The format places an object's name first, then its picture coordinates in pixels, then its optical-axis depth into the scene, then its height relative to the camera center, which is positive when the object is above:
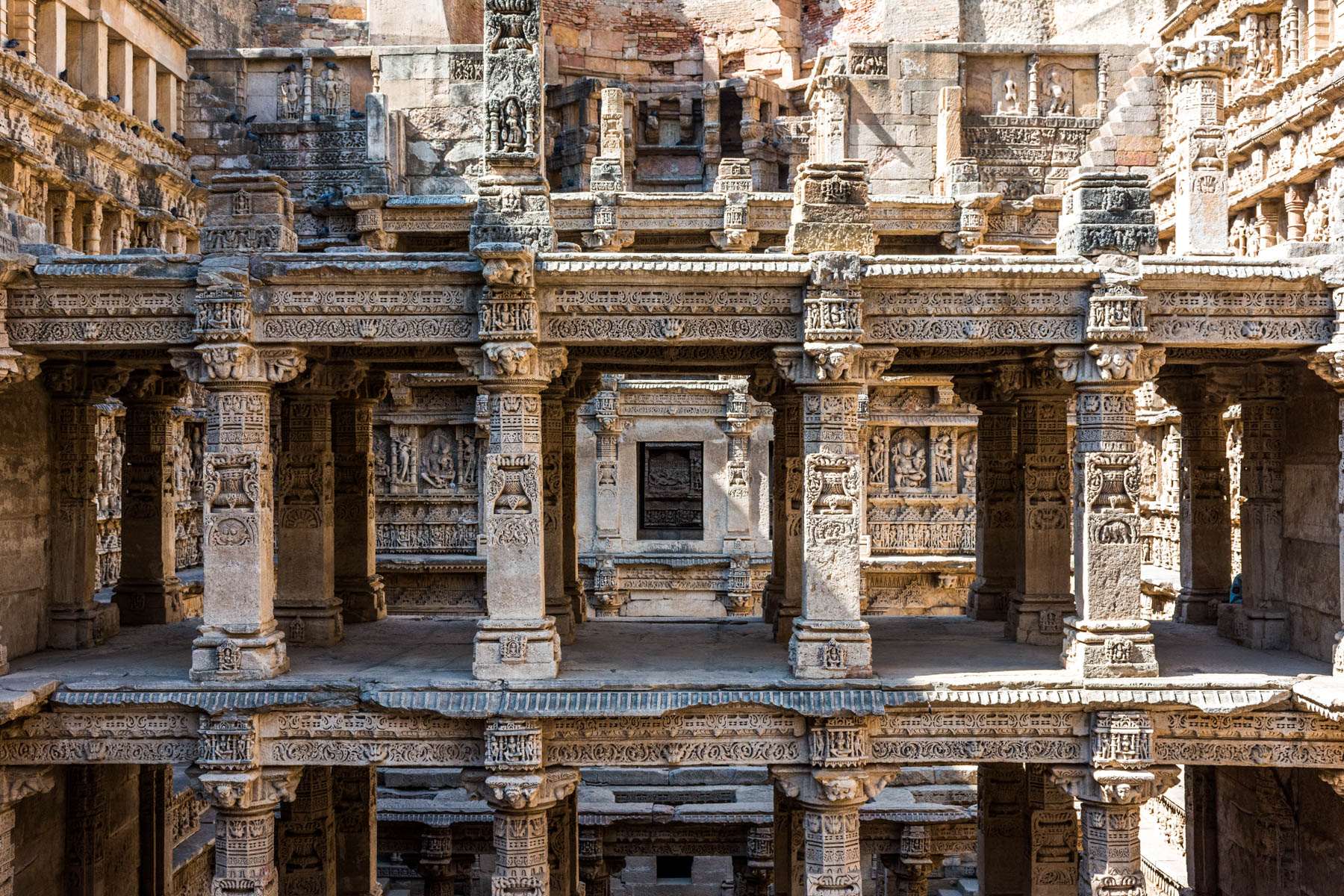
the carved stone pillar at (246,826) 8.40 -2.81
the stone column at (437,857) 13.38 -4.78
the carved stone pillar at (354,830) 11.81 -3.95
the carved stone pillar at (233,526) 8.58 -0.51
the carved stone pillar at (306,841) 10.92 -3.76
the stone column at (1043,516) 10.59 -0.58
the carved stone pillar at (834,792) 8.51 -2.58
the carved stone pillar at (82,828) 10.52 -3.48
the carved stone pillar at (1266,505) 10.23 -0.46
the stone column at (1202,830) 11.88 -4.02
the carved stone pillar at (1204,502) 11.80 -0.48
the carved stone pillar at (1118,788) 8.51 -2.53
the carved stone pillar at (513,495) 8.59 -0.28
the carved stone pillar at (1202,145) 9.88 +2.78
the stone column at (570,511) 12.27 -0.60
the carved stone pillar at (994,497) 12.00 -0.43
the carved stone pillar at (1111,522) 8.64 -0.51
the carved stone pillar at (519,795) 8.41 -2.56
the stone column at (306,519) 10.71 -0.58
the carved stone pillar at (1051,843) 11.12 -3.86
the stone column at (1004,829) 11.59 -3.88
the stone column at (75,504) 10.41 -0.41
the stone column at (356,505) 12.14 -0.51
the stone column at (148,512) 11.83 -0.56
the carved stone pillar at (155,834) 11.77 -4.00
